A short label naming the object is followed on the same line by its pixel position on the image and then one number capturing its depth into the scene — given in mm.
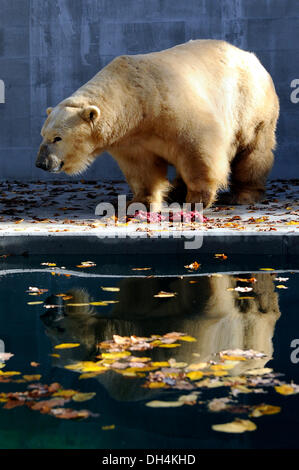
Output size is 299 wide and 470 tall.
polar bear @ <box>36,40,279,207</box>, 13672
